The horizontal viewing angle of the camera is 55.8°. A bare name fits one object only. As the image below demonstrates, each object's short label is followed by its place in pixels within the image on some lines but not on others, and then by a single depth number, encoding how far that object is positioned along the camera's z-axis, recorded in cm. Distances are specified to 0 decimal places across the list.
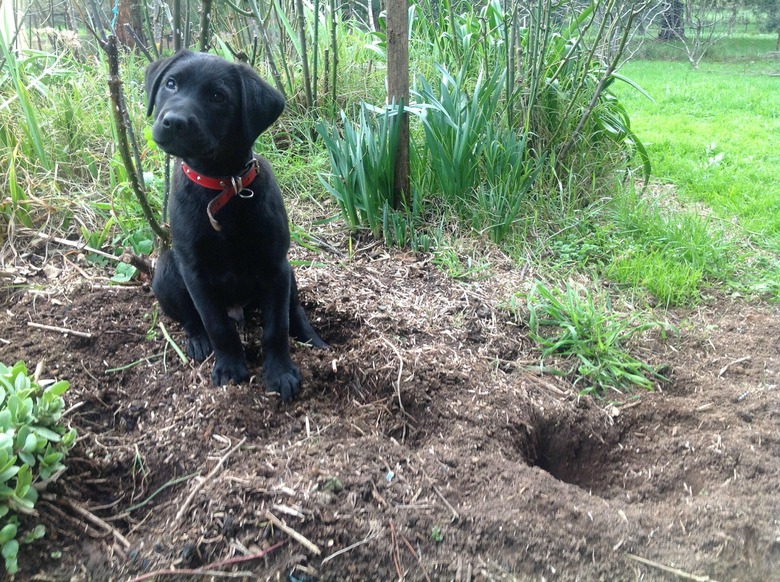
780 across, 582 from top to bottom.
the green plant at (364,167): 124
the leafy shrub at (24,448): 65
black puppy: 81
